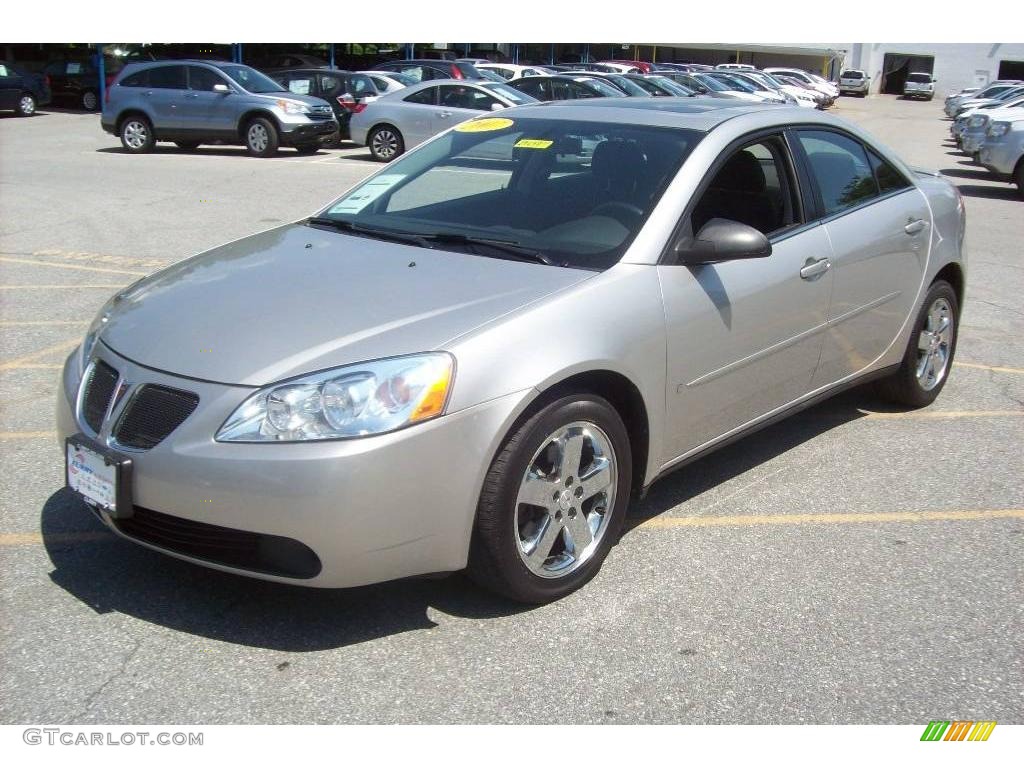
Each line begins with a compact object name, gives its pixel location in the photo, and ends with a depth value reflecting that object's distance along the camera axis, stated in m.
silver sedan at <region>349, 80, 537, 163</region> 19.28
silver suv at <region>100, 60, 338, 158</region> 20.12
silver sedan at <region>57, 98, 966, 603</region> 3.29
